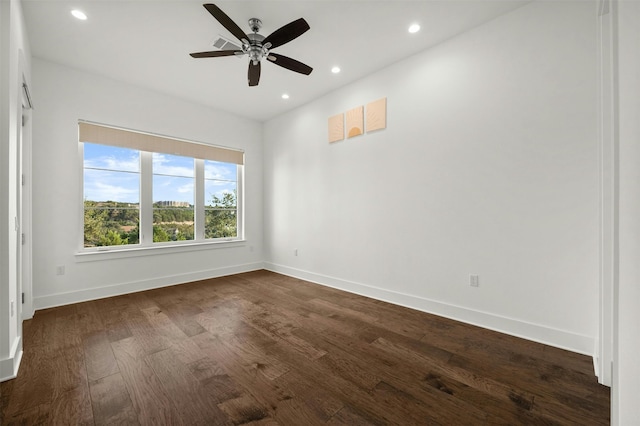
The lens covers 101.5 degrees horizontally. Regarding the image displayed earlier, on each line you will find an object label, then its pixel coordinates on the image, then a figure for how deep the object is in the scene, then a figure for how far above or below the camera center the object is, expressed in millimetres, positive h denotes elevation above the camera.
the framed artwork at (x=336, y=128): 3961 +1305
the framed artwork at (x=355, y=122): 3695 +1308
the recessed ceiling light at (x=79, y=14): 2443 +1897
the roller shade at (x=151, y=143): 3551 +1103
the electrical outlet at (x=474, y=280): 2691 -717
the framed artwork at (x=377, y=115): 3438 +1308
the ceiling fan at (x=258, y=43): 2230 +1619
